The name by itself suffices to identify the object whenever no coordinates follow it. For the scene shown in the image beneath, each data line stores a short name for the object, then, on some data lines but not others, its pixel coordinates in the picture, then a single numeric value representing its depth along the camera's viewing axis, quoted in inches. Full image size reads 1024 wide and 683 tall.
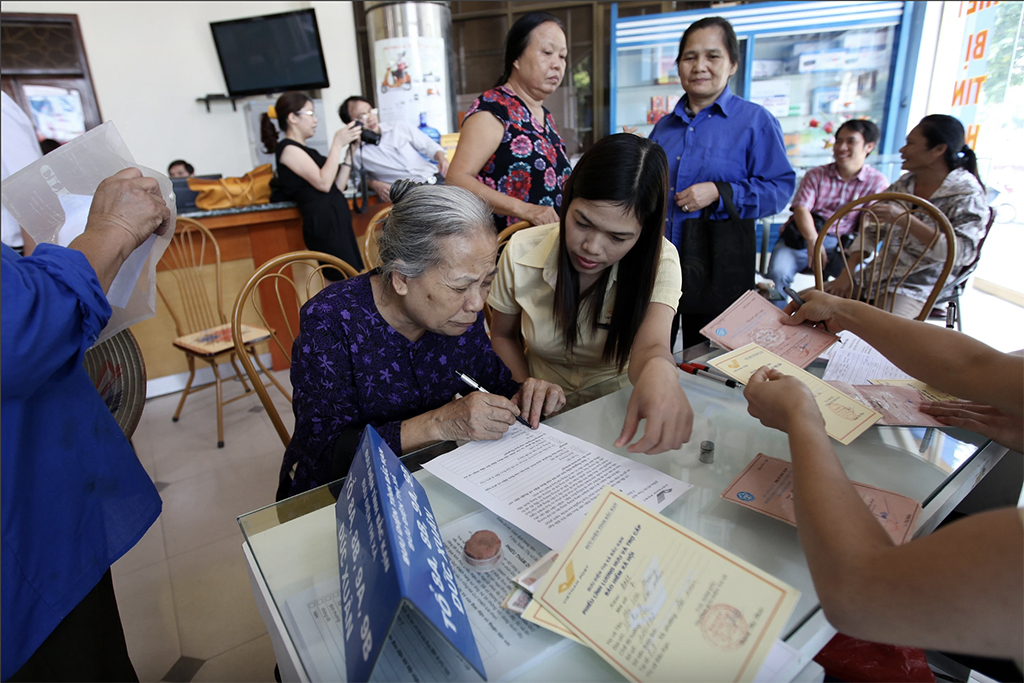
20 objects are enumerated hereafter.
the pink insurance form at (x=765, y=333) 47.5
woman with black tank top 115.6
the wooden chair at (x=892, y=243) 68.9
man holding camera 136.1
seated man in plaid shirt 127.6
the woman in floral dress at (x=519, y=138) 70.7
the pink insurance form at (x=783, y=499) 27.4
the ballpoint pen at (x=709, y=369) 48.6
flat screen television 215.2
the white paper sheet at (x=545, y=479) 28.4
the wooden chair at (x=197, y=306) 103.2
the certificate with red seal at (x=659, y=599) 18.7
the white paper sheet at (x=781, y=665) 20.0
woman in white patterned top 89.3
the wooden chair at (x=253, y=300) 55.2
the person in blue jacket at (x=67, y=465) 25.3
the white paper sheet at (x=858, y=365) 45.9
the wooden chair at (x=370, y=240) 75.4
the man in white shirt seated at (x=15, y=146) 108.7
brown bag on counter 119.4
